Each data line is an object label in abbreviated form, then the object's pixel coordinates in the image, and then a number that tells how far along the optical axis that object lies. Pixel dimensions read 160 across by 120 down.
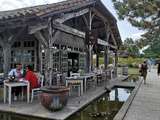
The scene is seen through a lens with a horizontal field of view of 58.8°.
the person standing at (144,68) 9.86
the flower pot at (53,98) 4.25
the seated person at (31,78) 5.18
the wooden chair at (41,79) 5.62
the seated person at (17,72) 5.53
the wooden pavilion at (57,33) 5.04
